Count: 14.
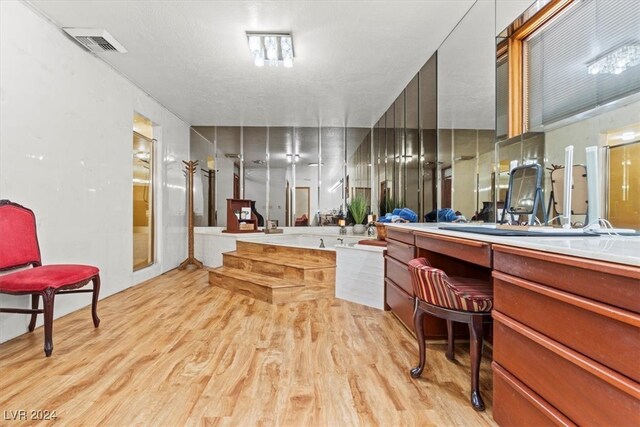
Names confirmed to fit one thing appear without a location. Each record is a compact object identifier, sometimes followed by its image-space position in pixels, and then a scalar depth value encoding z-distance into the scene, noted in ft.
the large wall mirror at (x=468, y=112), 8.92
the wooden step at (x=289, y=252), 13.56
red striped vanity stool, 5.24
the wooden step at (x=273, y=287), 11.70
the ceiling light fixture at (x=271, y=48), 10.20
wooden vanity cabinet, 2.78
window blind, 5.74
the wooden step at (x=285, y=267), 12.71
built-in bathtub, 19.17
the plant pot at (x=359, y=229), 19.69
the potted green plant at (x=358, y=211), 20.59
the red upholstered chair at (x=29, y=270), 7.02
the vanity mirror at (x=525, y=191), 6.54
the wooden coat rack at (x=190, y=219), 18.56
